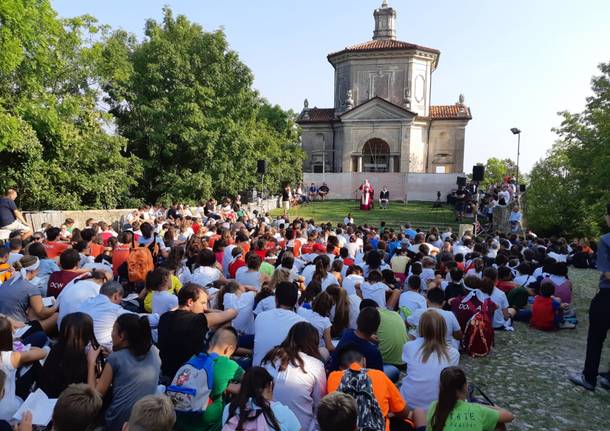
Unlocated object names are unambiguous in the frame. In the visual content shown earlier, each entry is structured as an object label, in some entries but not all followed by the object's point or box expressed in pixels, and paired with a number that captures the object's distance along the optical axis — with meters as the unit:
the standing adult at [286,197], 28.30
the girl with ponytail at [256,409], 3.14
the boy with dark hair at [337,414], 2.79
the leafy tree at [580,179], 24.88
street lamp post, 30.16
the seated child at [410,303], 7.18
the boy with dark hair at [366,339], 4.41
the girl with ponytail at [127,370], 3.88
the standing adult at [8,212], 12.09
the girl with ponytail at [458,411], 3.43
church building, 42.53
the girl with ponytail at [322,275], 7.68
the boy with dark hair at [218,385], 3.94
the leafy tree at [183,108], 26.19
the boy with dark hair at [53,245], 9.06
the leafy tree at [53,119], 16.59
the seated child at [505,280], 9.94
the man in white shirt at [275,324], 5.00
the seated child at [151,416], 2.73
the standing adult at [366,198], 31.14
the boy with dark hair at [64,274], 6.53
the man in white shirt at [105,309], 5.14
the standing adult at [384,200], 32.84
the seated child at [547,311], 9.16
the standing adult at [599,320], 5.95
